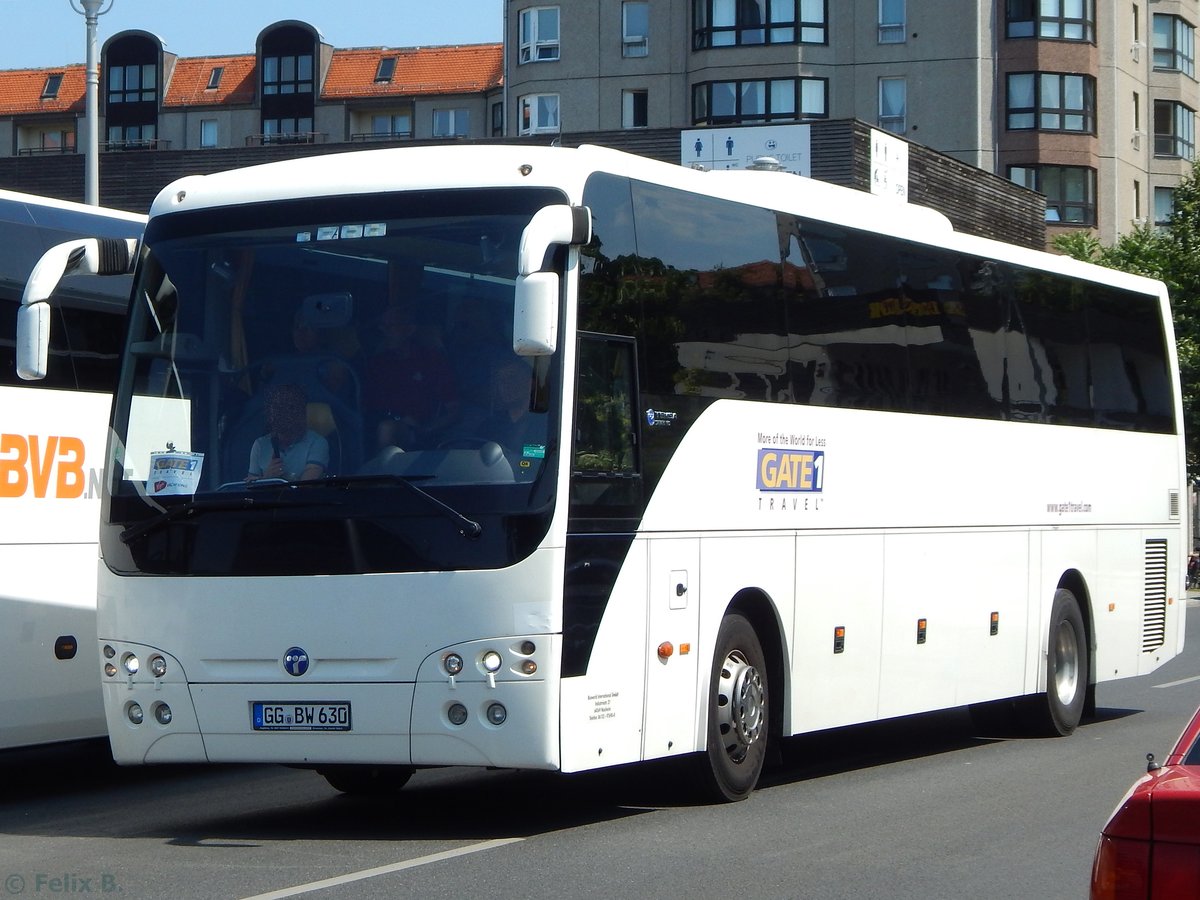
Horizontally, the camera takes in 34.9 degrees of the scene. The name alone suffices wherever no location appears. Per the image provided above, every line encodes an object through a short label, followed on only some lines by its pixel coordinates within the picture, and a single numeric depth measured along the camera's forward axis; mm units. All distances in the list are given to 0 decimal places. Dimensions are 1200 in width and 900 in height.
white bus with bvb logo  11453
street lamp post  24109
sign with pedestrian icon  36062
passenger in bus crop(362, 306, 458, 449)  9281
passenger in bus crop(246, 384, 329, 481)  9453
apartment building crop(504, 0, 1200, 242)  63156
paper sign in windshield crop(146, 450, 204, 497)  9648
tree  45688
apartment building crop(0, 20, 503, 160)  96938
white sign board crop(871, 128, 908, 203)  36469
